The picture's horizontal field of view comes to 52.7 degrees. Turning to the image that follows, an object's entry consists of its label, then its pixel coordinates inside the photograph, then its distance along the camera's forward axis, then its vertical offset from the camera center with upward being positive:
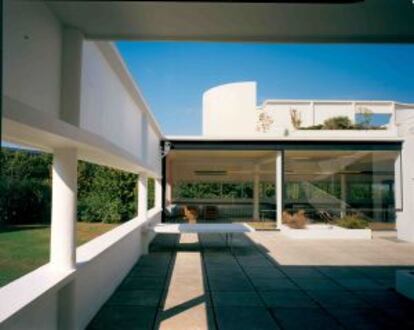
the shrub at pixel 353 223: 16.91 -1.26
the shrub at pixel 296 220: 17.16 -1.22
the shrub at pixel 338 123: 27.17 +4.53
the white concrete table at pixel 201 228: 12.20 -1.15
